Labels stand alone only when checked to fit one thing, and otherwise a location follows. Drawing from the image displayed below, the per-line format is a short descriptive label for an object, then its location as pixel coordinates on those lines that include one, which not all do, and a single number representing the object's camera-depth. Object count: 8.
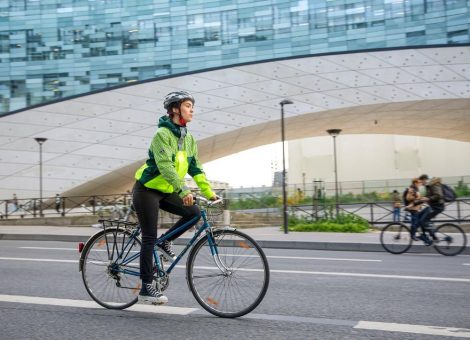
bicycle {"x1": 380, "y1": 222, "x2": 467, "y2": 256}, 10.42
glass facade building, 38.66
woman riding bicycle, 4.18
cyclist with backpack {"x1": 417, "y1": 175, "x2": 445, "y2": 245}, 10.68
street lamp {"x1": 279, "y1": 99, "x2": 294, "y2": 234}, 16.75
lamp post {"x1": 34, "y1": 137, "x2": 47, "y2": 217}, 32.61
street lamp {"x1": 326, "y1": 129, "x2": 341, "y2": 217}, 22.79
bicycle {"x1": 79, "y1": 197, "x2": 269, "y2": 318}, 4.02
